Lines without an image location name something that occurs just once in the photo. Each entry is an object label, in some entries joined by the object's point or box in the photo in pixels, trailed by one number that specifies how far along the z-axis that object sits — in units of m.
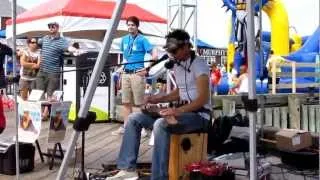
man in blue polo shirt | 7.62
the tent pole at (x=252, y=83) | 2.87
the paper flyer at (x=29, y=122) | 5.73
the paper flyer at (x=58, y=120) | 5.83
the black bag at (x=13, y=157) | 5.60
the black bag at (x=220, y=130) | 5.38
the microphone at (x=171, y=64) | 4.61
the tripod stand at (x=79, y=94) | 4.76
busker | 4.40
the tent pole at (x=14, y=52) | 4.92
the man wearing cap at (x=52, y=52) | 7.80
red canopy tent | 12.58
